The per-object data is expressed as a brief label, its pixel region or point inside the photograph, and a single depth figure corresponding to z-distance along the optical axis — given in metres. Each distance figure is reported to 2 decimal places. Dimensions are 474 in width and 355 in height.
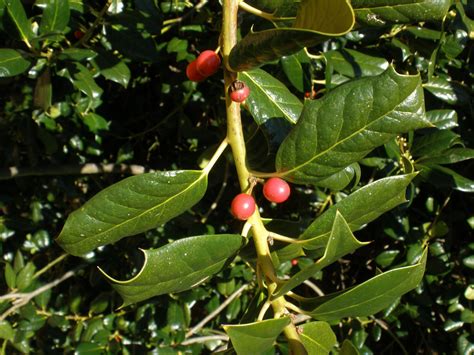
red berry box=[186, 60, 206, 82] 0.25
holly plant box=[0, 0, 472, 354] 0.21
